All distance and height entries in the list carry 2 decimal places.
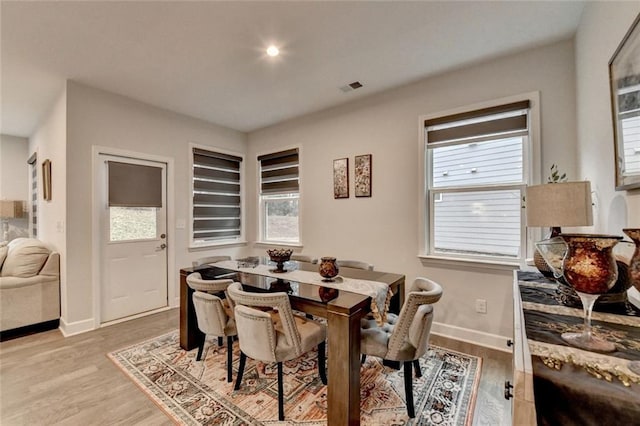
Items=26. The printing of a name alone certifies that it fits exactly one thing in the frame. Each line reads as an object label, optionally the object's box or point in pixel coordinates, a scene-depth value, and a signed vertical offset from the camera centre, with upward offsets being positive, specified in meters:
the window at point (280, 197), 4.34 +0.29
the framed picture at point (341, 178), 3.66 +0.48
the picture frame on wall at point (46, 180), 3.53 +0.46
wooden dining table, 1.55 -0.63
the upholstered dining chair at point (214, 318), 2.09 -0.80
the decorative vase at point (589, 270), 0.92 -0.20
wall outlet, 2.72 -0.92
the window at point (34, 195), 4.59 +0.37
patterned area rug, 1.76 -1.29
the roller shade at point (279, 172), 4.30 +0.68
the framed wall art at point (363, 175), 3.46 +0.48
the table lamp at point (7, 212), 4.66 +0.07
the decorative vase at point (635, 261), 0.89 -0.16
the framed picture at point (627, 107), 1.22 +0.50
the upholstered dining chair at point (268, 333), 1.68 -0.75
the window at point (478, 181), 2.61 +0.32
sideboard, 0.63 -0.42
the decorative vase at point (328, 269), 2.19 -0.44
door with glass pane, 3.36 -0.34
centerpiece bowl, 2.57 -0.40
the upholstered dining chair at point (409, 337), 1.68 -0.79
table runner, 1.83 -0.53
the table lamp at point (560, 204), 1.51 +0.04
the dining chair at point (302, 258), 3.22 -0.52
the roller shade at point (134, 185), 3.42 +0.39
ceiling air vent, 3.14 +1.48
